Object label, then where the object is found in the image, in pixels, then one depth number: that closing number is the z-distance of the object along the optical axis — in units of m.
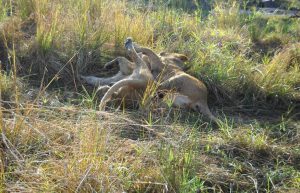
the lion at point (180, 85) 4.89
